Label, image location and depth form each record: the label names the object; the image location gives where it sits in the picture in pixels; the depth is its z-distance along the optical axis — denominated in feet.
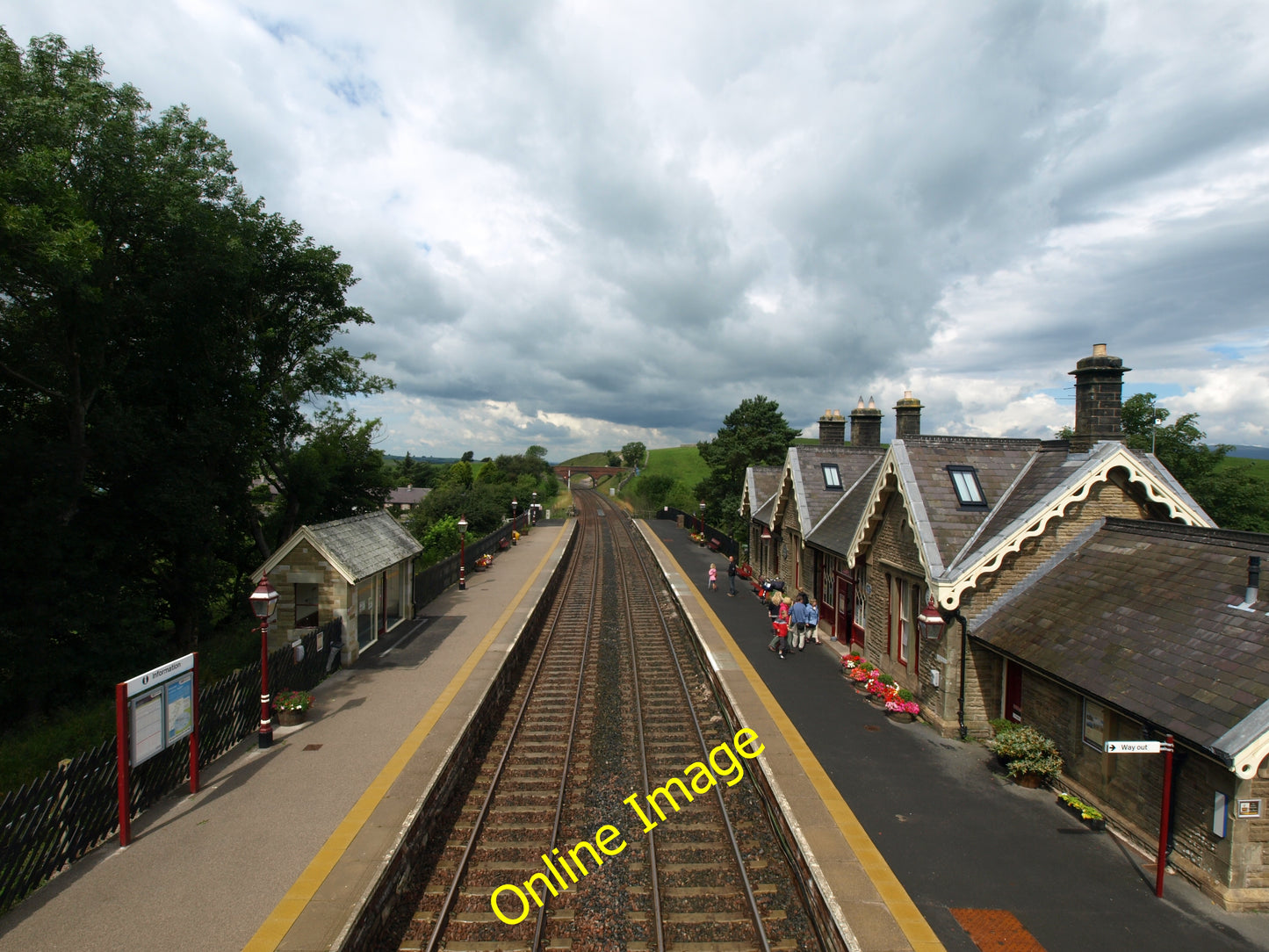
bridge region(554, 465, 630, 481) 546.63
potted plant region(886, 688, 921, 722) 41.09
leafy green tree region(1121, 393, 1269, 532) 108.27
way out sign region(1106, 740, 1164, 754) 22.97
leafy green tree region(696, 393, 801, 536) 160.15
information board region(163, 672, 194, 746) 29.40
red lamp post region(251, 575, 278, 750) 35.83
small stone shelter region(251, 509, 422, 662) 49.67
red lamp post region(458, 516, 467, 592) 85.71
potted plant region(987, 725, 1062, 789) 31.63
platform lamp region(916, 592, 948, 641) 38.68
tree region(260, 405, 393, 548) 90.22
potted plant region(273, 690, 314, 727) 39.70
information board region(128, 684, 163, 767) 27.07
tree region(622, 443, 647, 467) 525.34
